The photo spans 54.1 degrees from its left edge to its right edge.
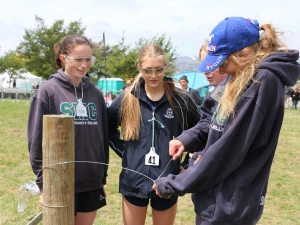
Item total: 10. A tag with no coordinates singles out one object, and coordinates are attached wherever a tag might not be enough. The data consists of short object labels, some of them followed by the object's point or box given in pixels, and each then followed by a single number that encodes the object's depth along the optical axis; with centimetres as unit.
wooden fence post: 156
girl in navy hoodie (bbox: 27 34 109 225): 215
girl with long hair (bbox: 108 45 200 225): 242
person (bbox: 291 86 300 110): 2423
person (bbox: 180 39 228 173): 281
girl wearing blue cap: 140
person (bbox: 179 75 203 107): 634
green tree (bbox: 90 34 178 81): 2941
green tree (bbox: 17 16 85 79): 2838
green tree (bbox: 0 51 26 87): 3609
